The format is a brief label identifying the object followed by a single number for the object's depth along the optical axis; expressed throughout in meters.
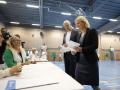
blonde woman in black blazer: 2.05
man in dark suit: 2.94
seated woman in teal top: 2.25
